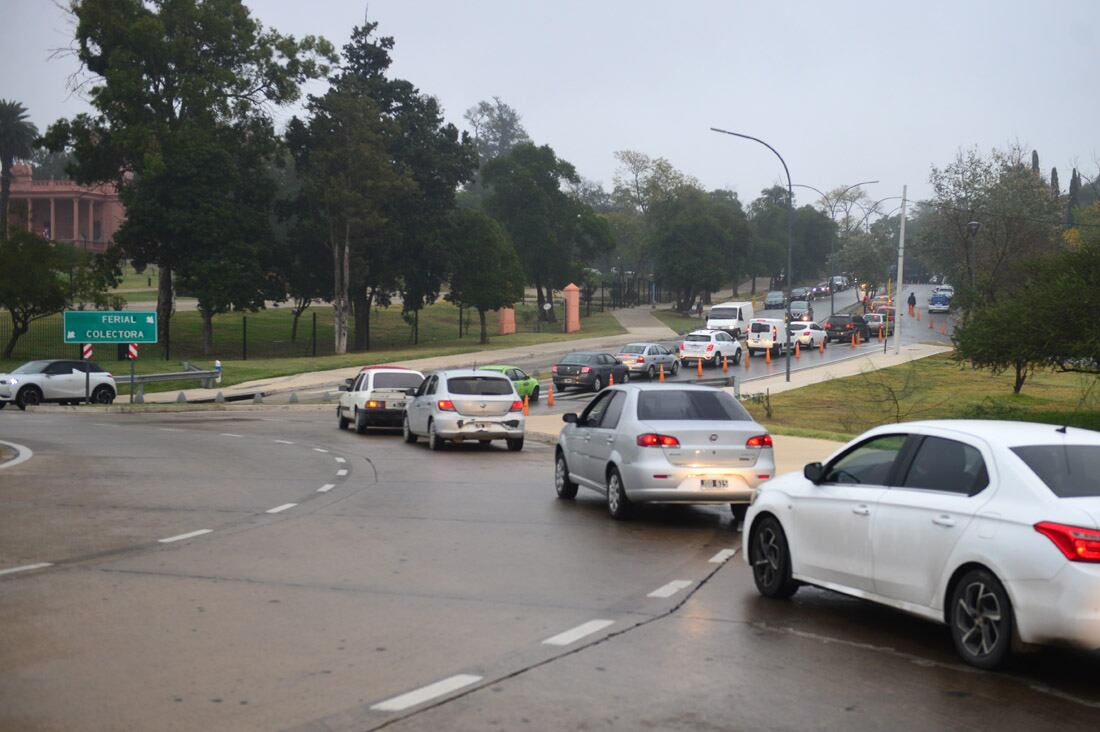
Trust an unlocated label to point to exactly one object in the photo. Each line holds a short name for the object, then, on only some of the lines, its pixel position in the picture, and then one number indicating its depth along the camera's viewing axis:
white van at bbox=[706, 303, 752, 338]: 71.94
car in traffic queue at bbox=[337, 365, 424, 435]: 30.48
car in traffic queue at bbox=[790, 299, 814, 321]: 86.84
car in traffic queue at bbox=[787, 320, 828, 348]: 70.75
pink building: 114.56
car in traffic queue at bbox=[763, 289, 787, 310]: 110.56
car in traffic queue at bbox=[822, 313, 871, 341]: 76.94
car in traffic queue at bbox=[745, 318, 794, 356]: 64.97
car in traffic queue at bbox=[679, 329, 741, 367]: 59.66
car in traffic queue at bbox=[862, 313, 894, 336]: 81.19
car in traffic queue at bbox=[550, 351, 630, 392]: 48.62
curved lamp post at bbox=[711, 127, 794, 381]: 43.95
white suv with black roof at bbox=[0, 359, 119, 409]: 43.09
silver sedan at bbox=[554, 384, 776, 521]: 14.81
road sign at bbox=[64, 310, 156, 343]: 47.34
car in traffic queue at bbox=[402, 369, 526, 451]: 25.06
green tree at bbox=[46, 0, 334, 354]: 64.19
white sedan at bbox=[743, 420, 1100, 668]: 7.48
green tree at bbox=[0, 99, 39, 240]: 112.25
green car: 43.53
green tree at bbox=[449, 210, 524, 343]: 74.38
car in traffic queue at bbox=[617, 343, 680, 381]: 53.62
